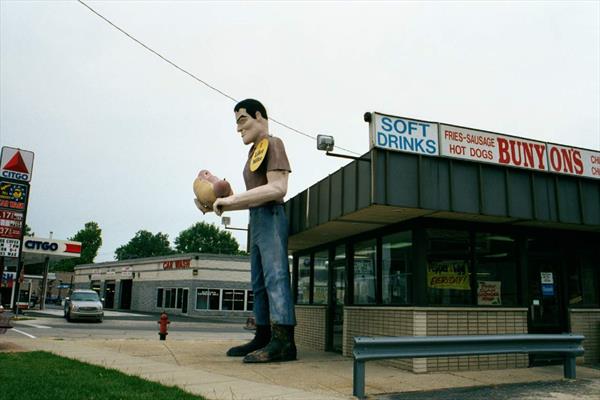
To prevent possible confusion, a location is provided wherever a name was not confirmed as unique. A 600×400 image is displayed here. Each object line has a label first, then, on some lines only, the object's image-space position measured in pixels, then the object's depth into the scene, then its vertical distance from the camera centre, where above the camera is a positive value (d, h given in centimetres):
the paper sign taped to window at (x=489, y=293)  1048 +10
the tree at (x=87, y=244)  10519 +908
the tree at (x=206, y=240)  10212 +1004
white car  2706 -91
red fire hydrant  1627 -113
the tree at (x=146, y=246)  11431 +984
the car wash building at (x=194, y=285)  4162 +50
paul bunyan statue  1069 +159
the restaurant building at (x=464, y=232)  947 +140
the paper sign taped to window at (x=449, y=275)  1009 +44
